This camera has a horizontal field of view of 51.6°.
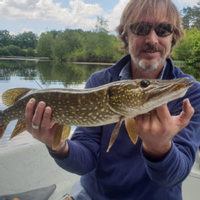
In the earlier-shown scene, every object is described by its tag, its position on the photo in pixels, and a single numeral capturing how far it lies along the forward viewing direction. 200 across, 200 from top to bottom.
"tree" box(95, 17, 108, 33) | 43.78
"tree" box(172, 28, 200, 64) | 27.20
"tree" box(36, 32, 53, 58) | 34.12
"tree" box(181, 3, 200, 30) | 33.16
